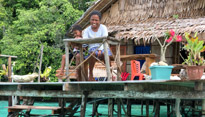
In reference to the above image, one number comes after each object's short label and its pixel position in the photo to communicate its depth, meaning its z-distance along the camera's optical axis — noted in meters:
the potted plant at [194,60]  4.69
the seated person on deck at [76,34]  6.57
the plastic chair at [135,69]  7.84
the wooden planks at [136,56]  6.47
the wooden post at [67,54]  5.50
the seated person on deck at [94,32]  5.79
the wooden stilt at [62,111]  7.08
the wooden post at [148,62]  6.64
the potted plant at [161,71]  4.69
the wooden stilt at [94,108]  8.84
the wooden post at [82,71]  5.78
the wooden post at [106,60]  5.20
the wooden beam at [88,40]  5.23
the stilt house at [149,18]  9.80
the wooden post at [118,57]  5.64
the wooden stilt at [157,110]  7.42
